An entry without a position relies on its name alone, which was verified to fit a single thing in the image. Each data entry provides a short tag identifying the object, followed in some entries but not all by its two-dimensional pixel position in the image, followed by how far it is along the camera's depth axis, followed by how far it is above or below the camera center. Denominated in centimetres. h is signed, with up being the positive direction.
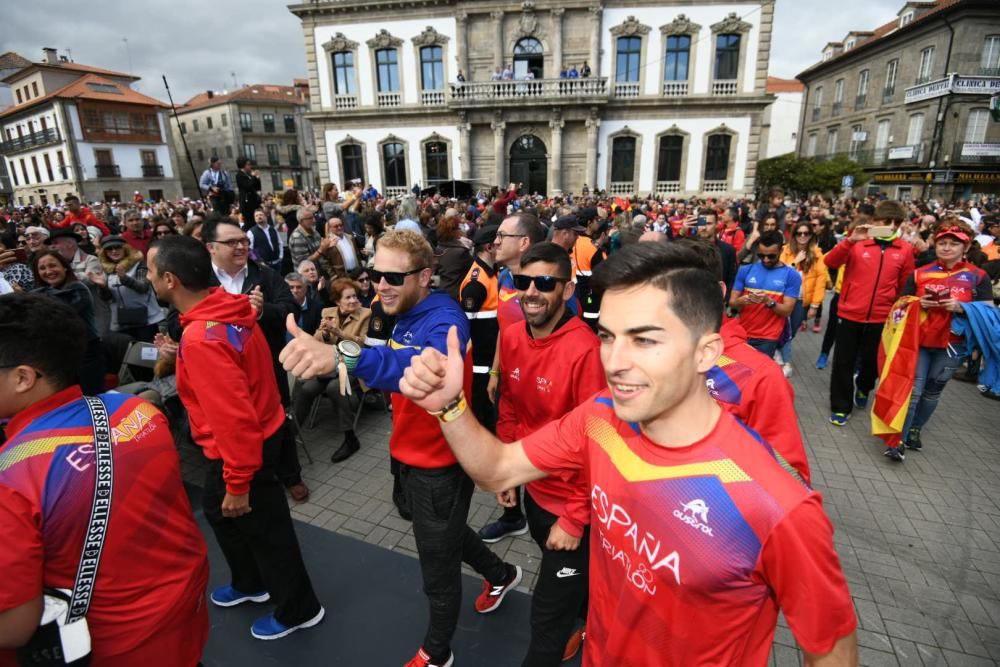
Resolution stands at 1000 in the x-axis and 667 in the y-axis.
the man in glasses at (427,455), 235 -124
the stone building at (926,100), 2922 +613
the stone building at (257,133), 5294 +770
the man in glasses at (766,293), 498 -97
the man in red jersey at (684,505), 118 -80
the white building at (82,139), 3838 +537
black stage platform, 288 -259
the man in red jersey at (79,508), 145 -96
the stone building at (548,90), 2500 +572
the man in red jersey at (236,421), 236 -108
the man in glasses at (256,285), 363 -68
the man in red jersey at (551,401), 231 -109
